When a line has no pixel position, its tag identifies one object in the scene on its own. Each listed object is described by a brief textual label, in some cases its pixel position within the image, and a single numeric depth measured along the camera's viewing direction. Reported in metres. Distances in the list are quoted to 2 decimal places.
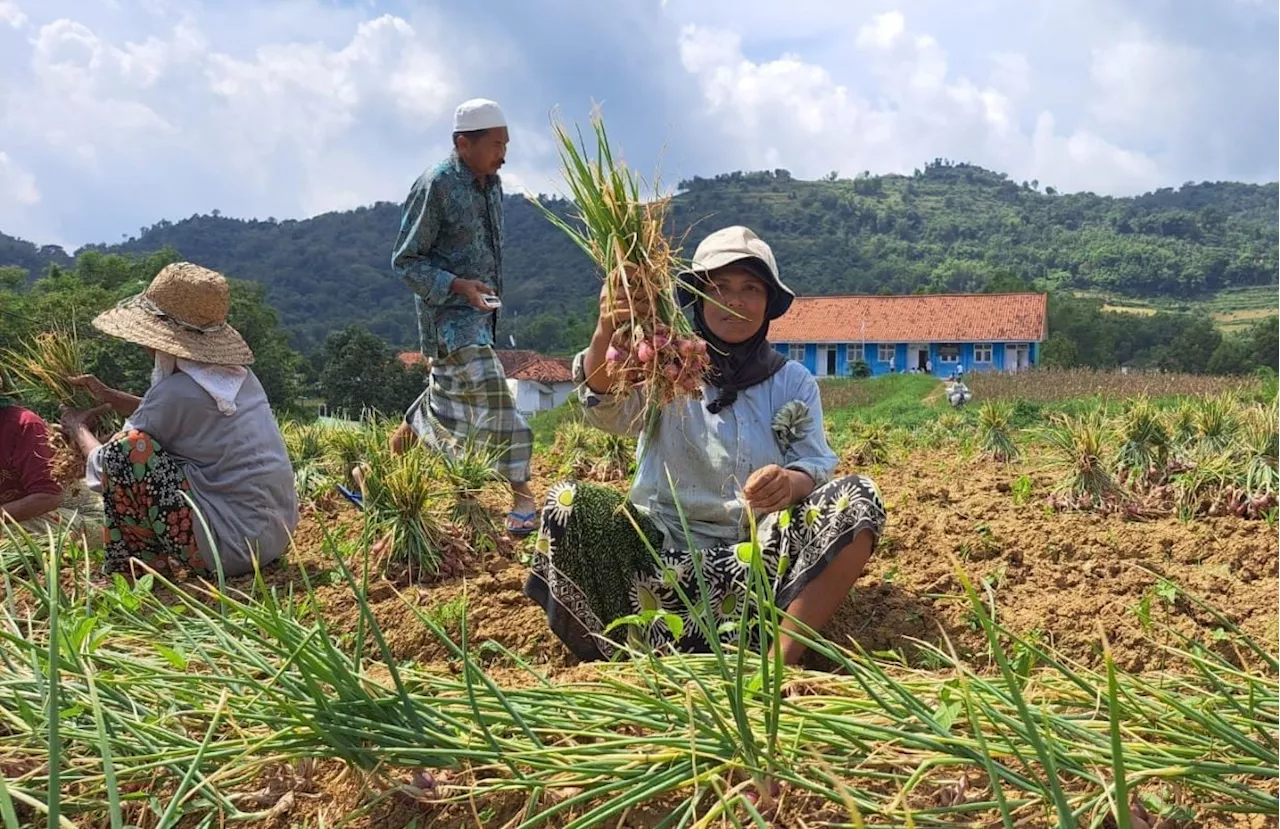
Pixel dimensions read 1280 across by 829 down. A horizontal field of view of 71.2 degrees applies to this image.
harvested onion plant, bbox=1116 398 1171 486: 3.98
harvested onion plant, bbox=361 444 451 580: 3.14
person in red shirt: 3.21
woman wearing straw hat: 2.90
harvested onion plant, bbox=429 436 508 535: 3.43
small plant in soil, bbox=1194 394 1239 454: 3.99
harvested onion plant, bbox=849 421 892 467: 5.59
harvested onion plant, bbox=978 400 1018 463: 5.70
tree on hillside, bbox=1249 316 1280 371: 37.03
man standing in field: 3.68
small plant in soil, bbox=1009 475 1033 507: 3.93
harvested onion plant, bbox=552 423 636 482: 5.00
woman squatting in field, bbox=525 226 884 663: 2.31
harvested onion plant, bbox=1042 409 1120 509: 3.81
